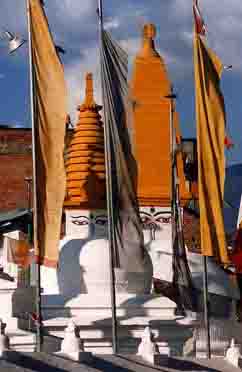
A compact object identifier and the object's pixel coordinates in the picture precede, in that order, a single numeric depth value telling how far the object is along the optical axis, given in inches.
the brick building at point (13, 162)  2161.7
